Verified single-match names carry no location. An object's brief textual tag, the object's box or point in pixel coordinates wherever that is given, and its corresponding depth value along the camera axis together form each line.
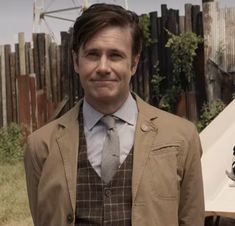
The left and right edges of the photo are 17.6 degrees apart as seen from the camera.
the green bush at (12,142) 11.43
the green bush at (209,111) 9.63
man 2.58
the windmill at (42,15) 15.15
